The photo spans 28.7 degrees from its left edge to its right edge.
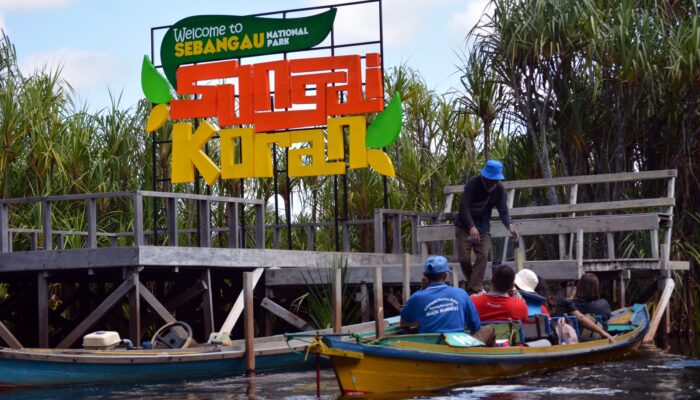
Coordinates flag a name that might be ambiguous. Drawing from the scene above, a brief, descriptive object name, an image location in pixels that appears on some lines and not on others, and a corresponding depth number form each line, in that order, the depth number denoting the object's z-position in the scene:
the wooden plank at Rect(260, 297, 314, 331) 19.97
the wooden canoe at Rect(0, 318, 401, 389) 15.16
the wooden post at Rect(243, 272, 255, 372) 16.45
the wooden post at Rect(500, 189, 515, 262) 20.39
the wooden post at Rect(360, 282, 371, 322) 20.66
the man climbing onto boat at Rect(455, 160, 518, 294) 17.22
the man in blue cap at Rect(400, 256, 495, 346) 13.52
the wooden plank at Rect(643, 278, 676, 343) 19.42
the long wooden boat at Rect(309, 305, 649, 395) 12.93
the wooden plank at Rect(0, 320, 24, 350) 18.28
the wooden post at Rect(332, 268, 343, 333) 16.55
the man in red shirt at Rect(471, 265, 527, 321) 14.42
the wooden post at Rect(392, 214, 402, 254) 23.12
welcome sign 24.38
